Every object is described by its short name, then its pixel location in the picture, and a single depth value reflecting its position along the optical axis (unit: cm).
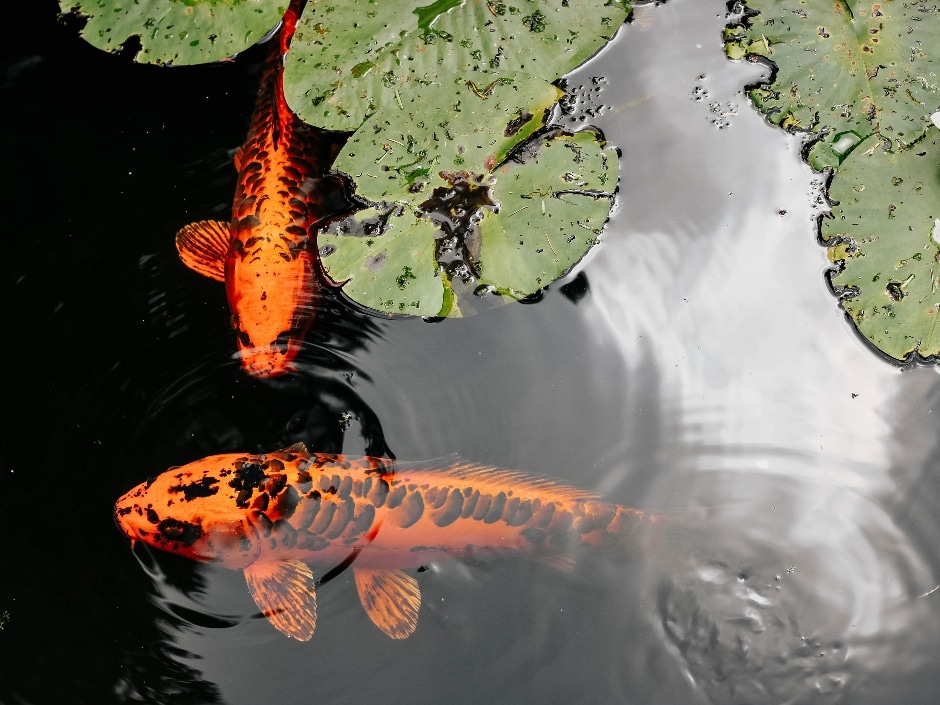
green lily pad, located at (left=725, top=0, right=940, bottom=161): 265
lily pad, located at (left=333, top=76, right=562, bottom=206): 265
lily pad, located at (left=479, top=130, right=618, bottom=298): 257
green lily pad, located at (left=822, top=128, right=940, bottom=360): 246
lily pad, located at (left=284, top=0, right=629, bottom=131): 278
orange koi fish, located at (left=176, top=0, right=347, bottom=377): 282
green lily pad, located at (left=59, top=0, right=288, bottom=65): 289
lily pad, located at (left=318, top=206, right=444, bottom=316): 255
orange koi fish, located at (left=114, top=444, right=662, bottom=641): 249
